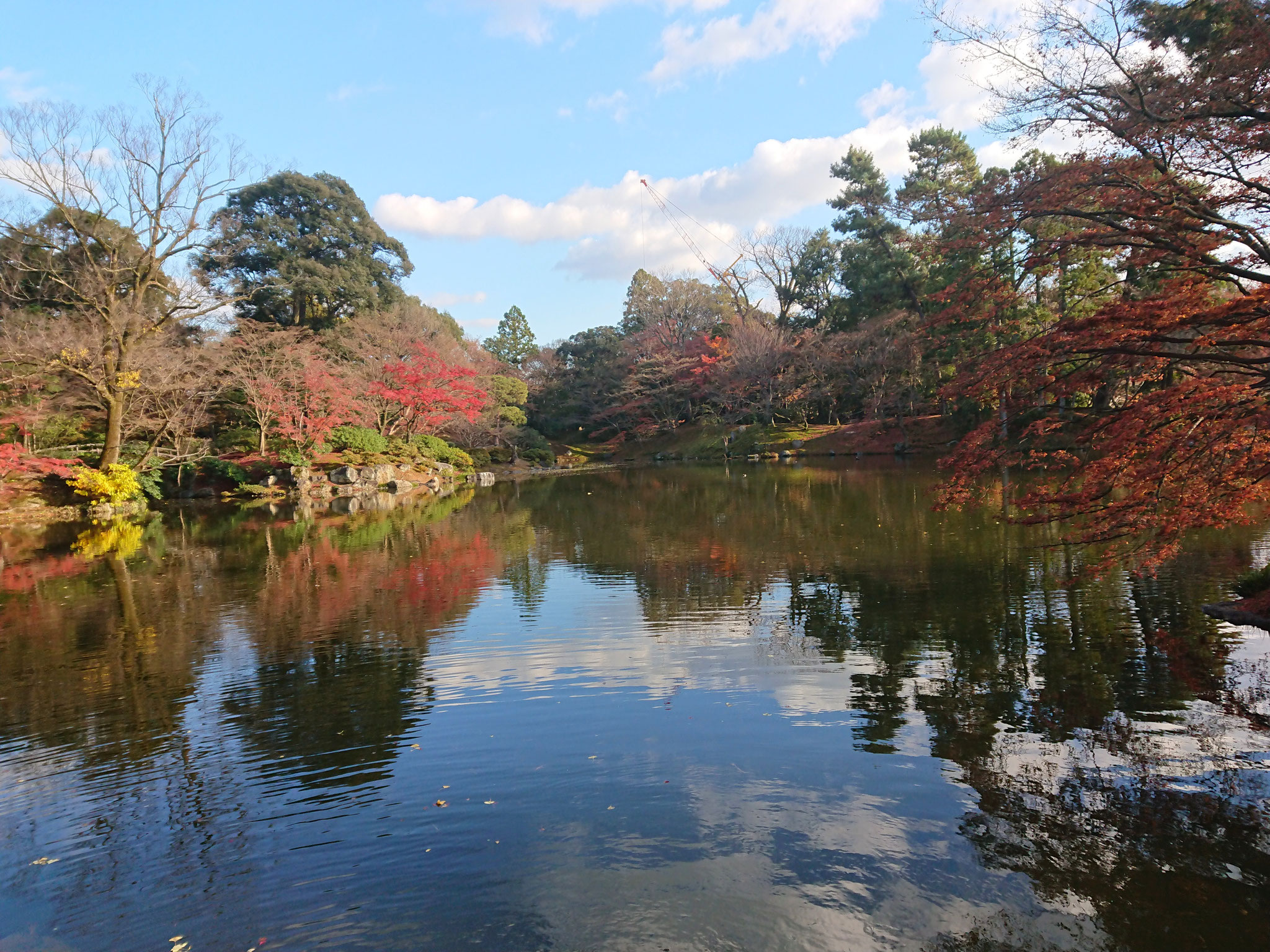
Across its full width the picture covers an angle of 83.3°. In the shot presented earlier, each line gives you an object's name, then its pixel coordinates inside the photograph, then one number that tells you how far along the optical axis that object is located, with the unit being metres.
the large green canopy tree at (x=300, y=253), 27.16
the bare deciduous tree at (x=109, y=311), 17.61
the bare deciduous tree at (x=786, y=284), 40.72
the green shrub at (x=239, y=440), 24.11
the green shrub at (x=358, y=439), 24.97
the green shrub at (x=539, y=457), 36.03
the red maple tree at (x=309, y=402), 23.11
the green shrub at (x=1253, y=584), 6.62
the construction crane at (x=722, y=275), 43.94
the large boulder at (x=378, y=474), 24.36
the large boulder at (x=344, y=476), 23.59
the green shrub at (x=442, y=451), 28.81
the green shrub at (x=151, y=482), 20.23
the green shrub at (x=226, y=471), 22.94
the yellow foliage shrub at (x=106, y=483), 18.20
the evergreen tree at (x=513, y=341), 52.06
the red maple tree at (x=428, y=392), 26.91
